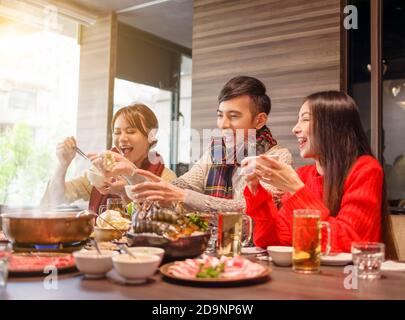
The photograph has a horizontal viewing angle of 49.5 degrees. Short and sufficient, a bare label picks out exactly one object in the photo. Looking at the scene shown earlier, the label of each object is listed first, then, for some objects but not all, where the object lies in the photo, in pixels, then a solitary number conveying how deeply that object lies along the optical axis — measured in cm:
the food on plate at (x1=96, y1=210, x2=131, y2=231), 151
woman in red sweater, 140
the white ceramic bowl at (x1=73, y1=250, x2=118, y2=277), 98
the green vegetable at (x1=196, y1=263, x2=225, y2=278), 94
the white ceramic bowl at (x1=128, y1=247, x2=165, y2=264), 107
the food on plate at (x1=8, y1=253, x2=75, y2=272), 101
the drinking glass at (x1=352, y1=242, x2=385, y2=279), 106
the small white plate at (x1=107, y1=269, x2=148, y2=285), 94
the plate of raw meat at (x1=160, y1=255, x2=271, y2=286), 92
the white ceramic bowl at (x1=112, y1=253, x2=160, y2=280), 92
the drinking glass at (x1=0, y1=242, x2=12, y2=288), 92
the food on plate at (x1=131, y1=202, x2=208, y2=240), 115
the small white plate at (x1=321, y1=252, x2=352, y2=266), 119
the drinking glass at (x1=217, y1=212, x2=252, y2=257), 127
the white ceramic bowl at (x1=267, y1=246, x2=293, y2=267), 117
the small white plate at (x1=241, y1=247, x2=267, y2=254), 138
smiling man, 222
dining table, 84
